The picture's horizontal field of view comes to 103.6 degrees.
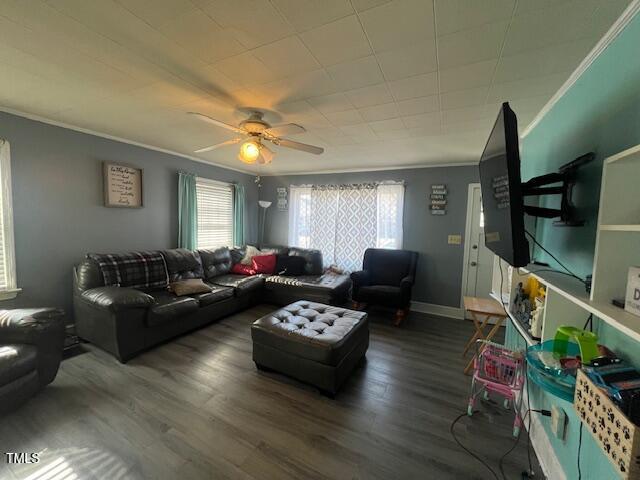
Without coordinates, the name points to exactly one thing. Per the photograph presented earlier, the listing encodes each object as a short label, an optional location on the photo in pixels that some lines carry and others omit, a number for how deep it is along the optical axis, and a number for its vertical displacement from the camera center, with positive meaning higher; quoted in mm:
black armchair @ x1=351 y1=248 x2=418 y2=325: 3551 -862
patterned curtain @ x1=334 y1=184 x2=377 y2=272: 4426 -18
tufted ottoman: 2020 -1046
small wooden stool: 2471 -837
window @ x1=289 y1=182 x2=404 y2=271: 4297 +77
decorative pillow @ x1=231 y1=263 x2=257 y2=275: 4304 -843
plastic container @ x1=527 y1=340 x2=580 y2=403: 1056 -628
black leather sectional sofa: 2406 -955
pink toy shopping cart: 1785 -1073
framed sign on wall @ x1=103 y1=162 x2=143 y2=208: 3133 +412
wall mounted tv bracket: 1360 +209
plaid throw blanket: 2828 -620
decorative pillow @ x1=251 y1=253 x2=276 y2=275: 4387 -749
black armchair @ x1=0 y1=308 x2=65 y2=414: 1679 -980
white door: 3748 -430
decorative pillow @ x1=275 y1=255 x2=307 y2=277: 4414 -776
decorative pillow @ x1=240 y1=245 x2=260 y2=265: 4499 -611
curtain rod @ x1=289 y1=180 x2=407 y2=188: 4188 +719
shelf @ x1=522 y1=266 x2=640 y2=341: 760 -280
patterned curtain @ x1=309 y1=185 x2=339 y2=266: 4738 +68
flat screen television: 1151 +180
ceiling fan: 2166 +775
